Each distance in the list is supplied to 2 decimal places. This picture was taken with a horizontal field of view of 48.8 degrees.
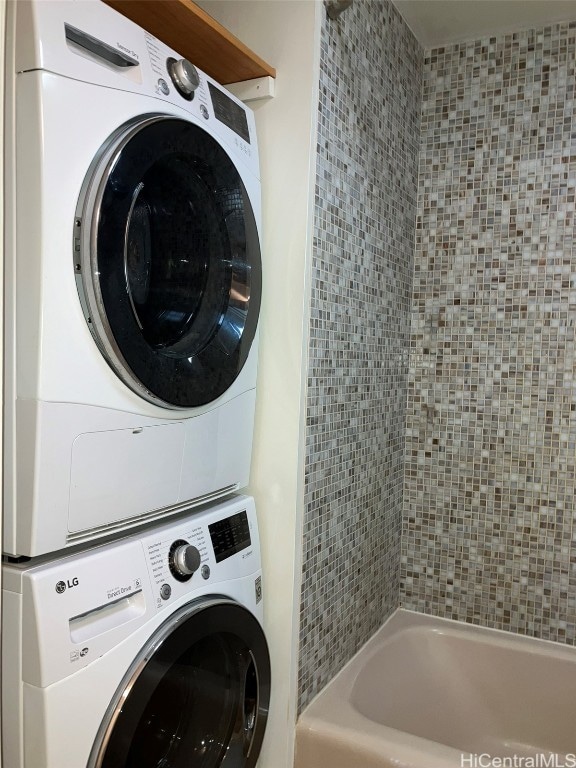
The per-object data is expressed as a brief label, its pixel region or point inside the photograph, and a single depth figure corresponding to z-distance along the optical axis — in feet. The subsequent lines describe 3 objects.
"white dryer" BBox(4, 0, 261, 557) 3.18
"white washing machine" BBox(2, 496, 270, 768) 3.20
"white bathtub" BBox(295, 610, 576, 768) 5.92
